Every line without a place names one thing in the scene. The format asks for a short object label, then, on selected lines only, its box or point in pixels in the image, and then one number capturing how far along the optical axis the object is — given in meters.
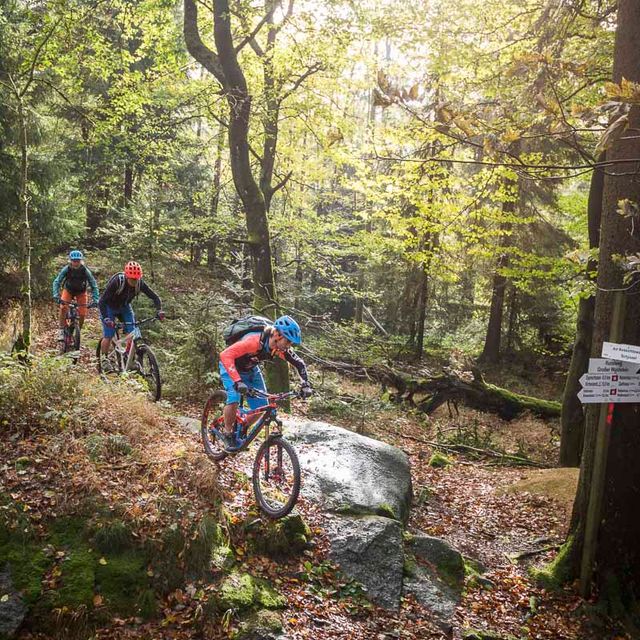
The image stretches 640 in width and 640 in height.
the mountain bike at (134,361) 8.67
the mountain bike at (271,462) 5.71
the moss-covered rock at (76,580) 4.29
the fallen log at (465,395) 14.32
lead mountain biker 5.82
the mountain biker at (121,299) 8.84
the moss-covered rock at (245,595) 4.72
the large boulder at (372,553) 5.62
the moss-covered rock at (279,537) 5.67
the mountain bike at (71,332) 10.63
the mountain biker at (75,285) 10.09
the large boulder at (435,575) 5.73
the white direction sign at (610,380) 5.77
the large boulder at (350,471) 6.84
